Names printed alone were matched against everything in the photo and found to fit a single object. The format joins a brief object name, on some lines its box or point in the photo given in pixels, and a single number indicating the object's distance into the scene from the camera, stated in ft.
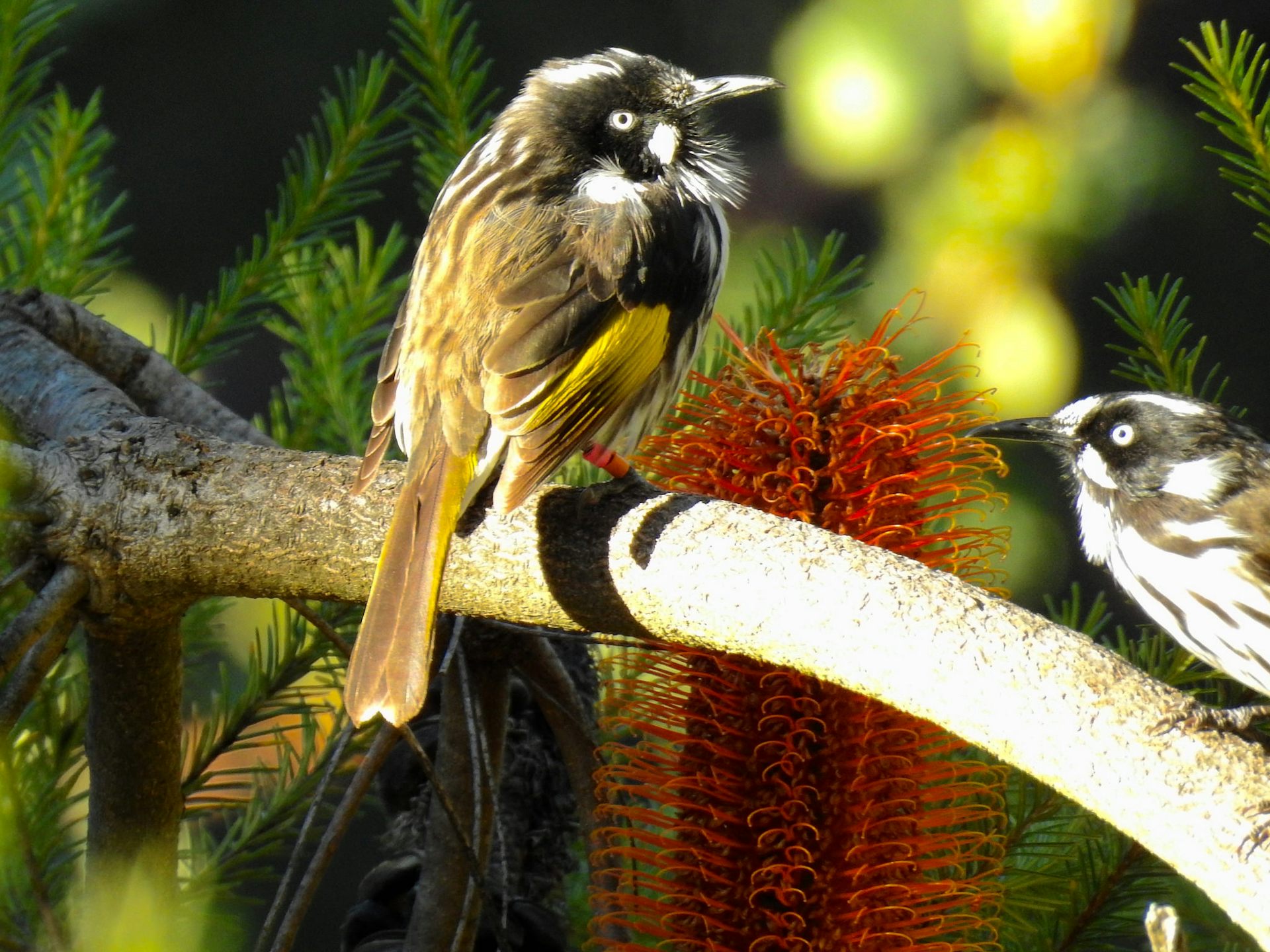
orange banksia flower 14.04
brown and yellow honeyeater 14.04
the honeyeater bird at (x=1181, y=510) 14.13
